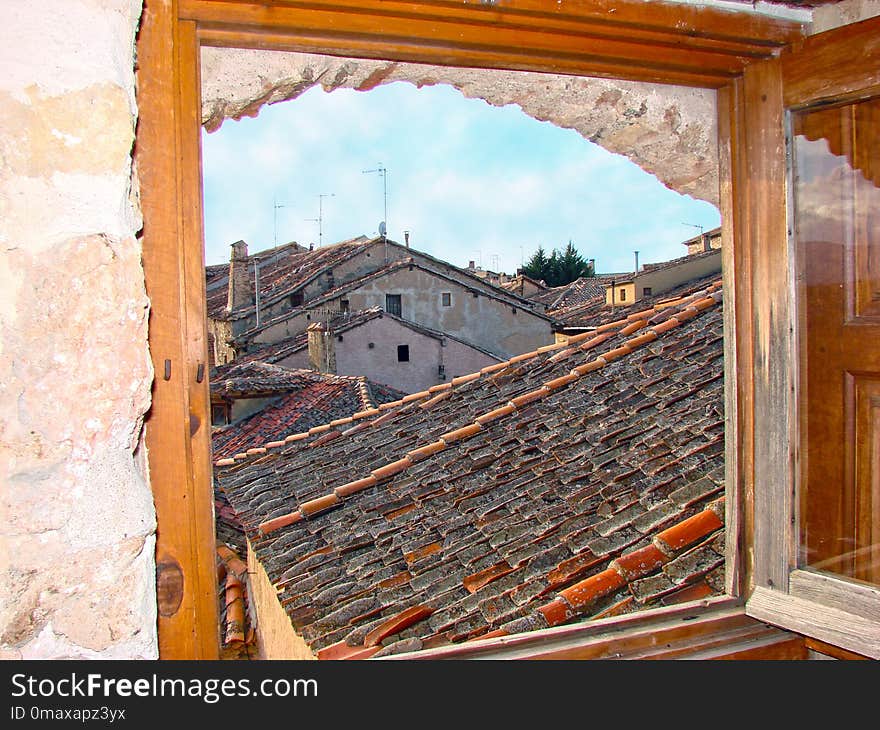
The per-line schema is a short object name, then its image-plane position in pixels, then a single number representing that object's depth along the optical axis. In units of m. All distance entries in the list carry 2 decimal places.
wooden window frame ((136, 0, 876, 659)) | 1.26
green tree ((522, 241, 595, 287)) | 37.69
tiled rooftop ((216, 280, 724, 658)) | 3.33
